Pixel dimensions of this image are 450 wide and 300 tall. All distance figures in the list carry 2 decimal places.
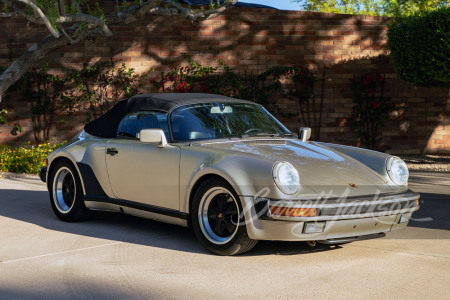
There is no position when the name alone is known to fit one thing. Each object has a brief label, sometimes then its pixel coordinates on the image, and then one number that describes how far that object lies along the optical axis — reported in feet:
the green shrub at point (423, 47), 41.47
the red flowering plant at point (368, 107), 48.21
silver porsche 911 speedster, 16.78
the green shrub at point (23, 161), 38.47
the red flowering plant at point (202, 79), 47.57
